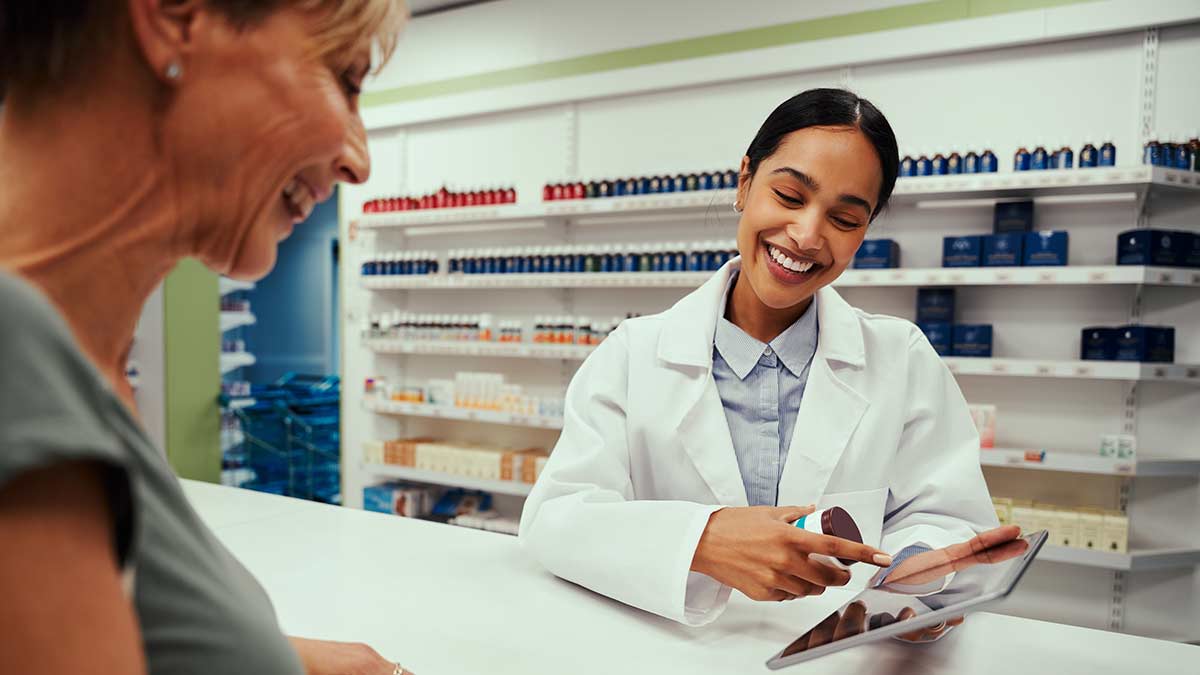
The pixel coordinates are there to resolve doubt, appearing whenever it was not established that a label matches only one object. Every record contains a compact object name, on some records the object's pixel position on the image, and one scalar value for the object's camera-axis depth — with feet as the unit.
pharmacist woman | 4.53
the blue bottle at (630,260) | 12.86
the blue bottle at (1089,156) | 9.97
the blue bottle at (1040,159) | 10.11
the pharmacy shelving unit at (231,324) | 17.15
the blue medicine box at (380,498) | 16.14
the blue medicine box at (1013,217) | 10.55
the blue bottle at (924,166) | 10.74
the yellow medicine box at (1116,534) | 9.93
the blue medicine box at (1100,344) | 9.96
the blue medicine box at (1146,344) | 9.72
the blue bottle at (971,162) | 10.47
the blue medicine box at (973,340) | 10.70
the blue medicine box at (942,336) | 10.85
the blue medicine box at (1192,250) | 9.78
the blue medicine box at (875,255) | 10.98
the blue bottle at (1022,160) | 10.18
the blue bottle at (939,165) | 10.64
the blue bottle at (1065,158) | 9.93
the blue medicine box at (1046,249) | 10.00
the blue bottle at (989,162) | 10.38
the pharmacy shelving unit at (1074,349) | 9.87
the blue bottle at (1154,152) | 9.72
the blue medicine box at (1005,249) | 10.22
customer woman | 1.06
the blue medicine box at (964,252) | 10.54
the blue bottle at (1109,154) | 9.84
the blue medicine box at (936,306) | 10.98
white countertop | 3.06
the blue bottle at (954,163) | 10.58
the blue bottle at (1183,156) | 9.79
